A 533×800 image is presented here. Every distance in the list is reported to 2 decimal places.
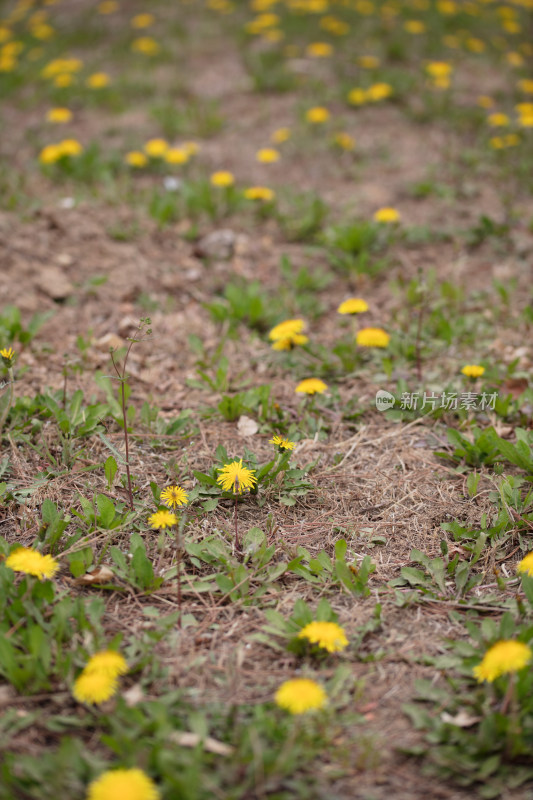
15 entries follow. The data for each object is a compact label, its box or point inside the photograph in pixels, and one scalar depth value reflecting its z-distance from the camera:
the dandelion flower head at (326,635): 1.74
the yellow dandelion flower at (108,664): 1.62
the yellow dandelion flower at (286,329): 2.83
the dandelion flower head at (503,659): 1.58
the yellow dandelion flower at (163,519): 2.04
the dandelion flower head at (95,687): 1.56
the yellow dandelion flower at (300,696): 1.53
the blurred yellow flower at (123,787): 1.32
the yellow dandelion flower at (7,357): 2.18
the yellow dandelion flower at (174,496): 2.15
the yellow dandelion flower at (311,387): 2.64
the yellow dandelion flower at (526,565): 1.88
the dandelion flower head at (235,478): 2.24
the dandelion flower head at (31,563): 1.86
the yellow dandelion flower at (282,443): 2.34
